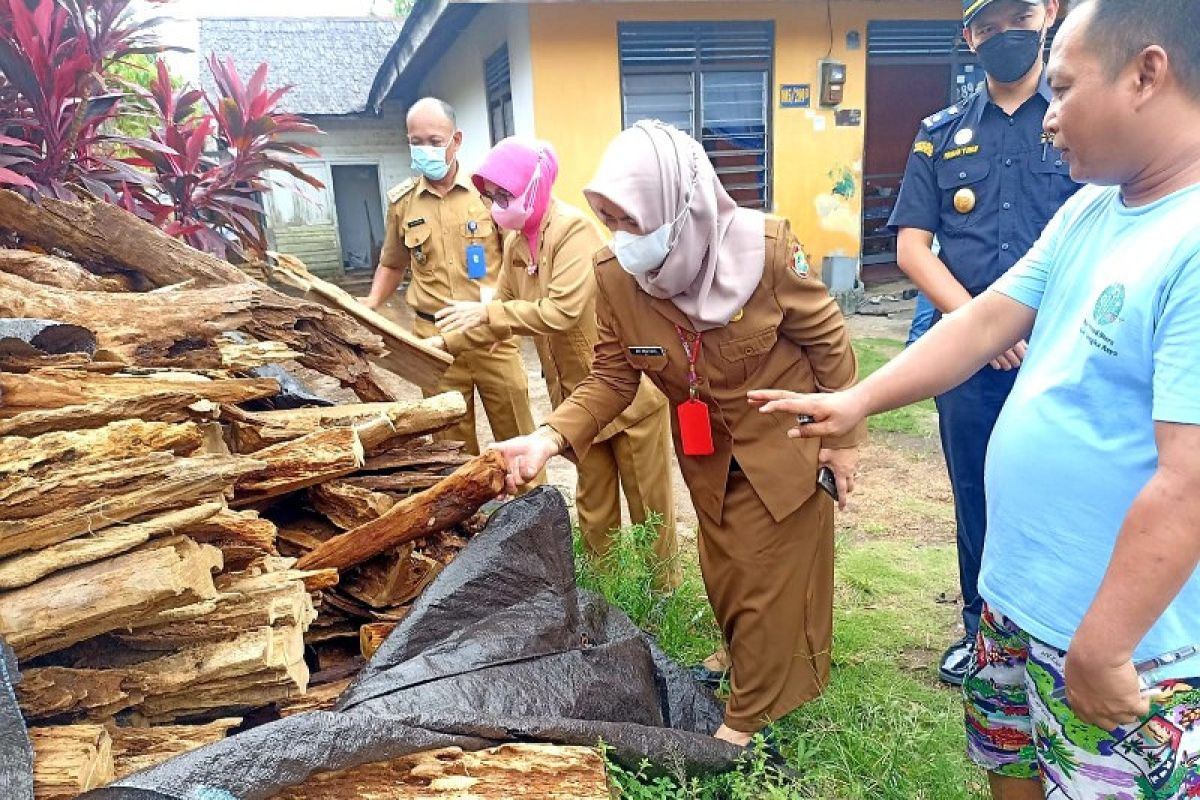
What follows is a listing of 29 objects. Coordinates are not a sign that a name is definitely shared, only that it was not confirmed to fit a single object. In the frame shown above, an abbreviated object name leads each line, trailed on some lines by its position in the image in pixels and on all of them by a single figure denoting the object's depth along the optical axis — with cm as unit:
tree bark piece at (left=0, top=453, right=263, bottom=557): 147
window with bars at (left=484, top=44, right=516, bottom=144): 909
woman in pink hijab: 313
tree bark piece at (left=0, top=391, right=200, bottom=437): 163
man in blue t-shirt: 104
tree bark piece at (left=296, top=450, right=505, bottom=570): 207
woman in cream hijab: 199
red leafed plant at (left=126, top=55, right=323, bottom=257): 373
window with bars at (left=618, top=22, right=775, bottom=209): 845
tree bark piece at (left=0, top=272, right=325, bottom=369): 219
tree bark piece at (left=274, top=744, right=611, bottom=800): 134
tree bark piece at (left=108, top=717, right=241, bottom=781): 146
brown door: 987
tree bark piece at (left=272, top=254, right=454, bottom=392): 305
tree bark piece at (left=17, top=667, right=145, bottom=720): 140
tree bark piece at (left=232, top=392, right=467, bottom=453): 222
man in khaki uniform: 410
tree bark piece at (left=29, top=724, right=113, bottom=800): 126
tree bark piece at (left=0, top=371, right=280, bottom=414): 173
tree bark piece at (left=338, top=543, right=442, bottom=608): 211
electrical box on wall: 885
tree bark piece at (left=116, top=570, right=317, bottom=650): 161
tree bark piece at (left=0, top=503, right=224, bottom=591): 143
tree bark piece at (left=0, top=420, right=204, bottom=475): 153
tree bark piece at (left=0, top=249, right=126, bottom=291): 240
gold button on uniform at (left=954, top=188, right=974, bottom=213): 250
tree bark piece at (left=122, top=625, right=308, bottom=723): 159
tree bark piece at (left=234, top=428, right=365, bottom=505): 208
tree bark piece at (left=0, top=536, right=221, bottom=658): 140
